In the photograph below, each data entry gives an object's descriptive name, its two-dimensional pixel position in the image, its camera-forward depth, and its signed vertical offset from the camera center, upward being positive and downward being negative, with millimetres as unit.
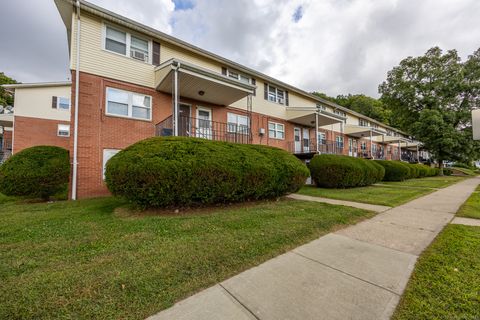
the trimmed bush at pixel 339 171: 10812 -324
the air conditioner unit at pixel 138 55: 9234 +5048
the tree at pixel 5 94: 23391 +8428
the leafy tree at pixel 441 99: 22922 +8139
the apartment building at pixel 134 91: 8016 +3575
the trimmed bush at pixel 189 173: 5215 -223
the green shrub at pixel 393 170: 16297 -391
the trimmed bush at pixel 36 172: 6777 -269
